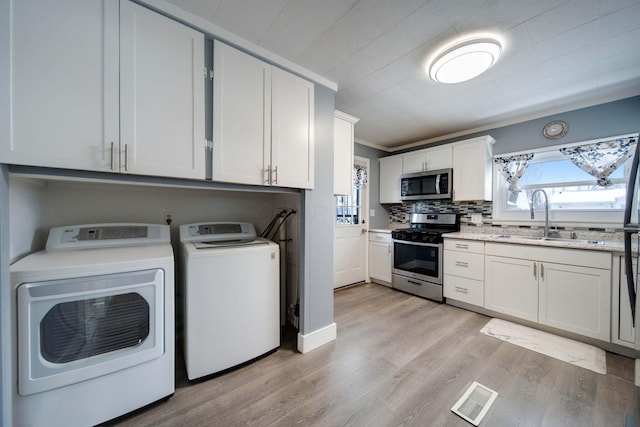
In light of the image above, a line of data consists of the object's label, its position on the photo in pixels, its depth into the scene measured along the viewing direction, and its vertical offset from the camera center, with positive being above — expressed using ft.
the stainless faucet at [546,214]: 8.82 +0.00
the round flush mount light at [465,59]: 5.41 +3.81
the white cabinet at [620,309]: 6.19 -2.55
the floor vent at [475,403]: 4.45 -3.85
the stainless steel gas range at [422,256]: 10.08 -1.94
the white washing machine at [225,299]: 5.09 -2.06
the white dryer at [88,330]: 3.58 -2.06
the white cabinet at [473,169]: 10.05 +1.97
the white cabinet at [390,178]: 12.98 +1.96
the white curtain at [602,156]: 7.63 +2.00
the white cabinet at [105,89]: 3.37 +2.02
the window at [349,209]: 11.98 +0.20
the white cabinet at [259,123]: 5.05 +2.13
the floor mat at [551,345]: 6.09 -3.82
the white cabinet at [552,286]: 6.61 -2.29
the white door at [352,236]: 11.68 -1.24
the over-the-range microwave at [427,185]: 10.92 +1.39
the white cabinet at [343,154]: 7.82 +2.01
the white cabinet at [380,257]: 11.91 -2.32
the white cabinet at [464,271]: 8.93 -2.29
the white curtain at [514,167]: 9.57 +1.96
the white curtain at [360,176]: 12.66 +2.00
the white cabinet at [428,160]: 11.12 +2.70
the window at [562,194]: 7.95 +0.76
